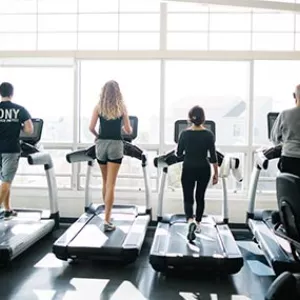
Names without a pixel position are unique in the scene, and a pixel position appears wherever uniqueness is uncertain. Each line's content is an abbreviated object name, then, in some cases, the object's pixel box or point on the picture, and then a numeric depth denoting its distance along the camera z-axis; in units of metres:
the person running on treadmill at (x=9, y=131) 4.67
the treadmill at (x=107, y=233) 4.16
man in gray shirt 3.95
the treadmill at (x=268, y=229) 3.77
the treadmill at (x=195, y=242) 3.89
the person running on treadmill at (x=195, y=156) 4.24
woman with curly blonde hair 4.48
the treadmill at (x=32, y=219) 4.38
